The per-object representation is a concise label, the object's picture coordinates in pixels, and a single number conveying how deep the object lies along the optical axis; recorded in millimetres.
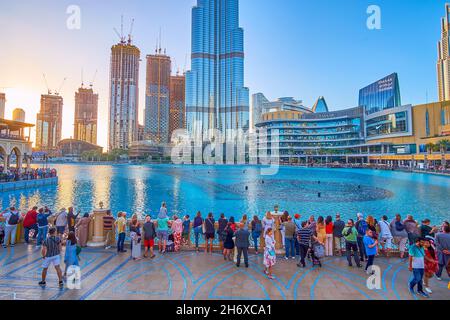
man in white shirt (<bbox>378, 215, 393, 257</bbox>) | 9383
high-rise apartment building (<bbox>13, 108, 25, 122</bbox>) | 67812
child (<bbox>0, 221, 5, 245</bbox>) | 10195
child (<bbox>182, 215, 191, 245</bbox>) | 10516
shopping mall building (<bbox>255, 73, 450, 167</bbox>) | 80438
